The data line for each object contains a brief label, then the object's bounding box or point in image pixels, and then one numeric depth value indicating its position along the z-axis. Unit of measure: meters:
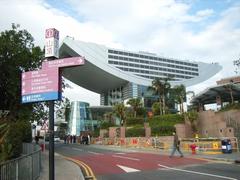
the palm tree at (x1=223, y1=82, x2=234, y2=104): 38.62
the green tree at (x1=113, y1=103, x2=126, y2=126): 43.87
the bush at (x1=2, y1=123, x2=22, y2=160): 10.21
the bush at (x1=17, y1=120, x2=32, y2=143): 13.42
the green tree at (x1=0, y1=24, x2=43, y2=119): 17.98
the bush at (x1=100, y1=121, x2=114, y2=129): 45.51
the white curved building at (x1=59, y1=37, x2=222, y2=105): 80.83
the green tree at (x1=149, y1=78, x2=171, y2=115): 48.68
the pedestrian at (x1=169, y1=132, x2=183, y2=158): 15.73
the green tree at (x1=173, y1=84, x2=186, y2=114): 44.89
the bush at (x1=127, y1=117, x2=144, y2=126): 40.41
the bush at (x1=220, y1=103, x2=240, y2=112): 27.49
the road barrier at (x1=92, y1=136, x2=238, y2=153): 17.74
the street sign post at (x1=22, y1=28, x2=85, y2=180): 5.09
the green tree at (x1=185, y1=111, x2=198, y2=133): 30.21
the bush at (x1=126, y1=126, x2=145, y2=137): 32.51
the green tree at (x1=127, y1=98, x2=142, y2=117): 49.18
